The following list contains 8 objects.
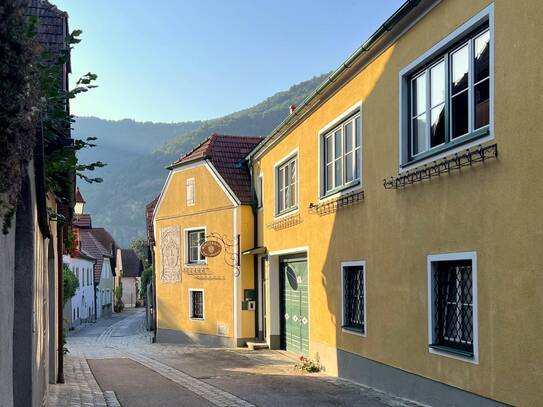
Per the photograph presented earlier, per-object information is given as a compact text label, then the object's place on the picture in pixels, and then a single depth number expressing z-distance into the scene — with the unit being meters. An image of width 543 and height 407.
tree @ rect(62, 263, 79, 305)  23.02
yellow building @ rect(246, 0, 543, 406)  6.70
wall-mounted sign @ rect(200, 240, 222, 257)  21.73
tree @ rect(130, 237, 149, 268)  94.46
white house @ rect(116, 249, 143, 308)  87.00
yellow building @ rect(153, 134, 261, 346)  21.58
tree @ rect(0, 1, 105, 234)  3.00
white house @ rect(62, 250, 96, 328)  42.40
